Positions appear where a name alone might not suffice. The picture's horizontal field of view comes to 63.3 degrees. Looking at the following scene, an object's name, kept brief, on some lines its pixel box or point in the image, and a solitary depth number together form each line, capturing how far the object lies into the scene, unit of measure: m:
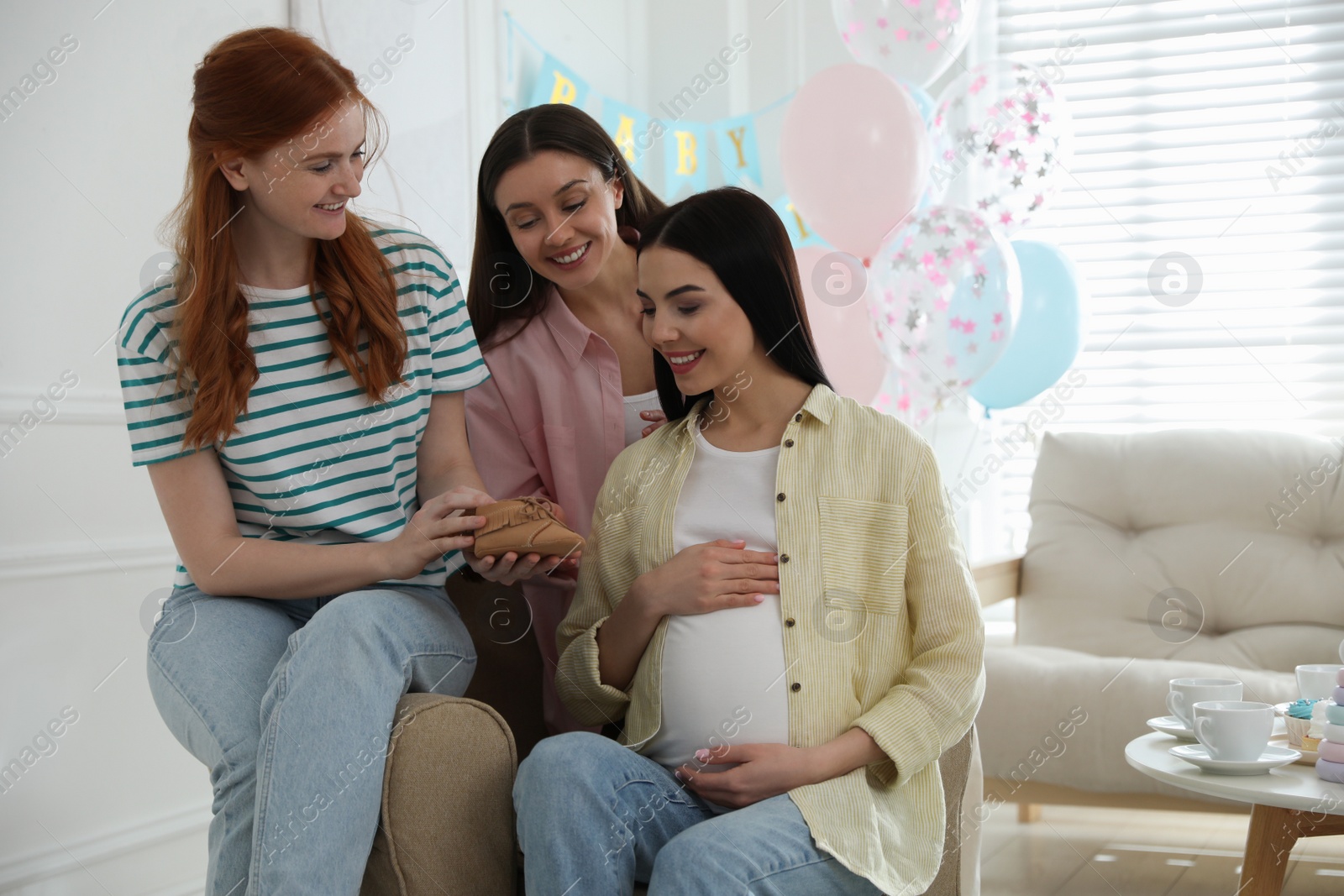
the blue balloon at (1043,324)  2.99
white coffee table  1.38
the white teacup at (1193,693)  1.64
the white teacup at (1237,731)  1.48
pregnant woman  1.11
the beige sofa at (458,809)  1.13
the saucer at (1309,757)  1.52
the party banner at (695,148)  3.78
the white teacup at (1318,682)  1.72
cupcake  1.54
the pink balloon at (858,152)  2.86
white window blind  3.25
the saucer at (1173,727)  1.68
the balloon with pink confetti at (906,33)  2.99
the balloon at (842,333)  3.05
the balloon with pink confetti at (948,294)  2.70
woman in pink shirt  1.66
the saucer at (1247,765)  1.47
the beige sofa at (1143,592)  2.31
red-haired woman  1.14
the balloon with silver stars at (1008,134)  3.01
